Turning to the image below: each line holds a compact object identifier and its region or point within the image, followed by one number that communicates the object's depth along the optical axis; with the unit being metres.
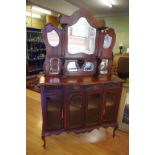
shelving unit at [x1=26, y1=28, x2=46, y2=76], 5.76
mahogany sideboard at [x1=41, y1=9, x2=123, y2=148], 2.03
